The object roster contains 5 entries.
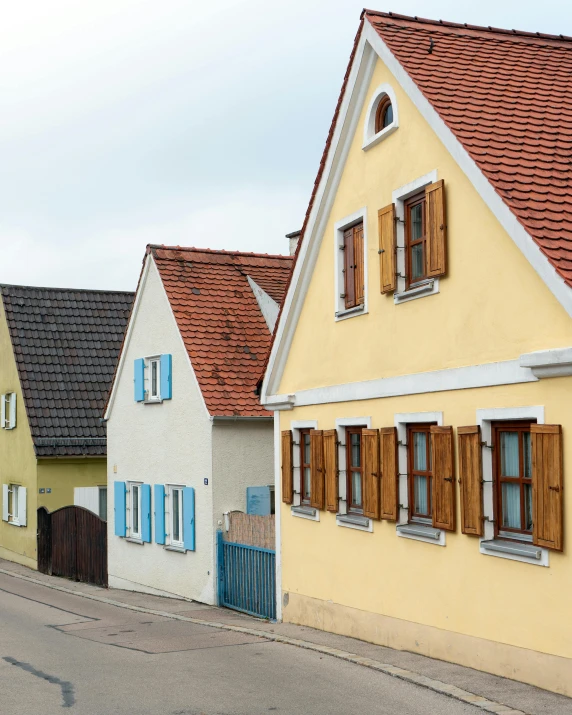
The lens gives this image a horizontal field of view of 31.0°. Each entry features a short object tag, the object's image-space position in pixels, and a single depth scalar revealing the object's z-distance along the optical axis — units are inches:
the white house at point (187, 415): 756.0
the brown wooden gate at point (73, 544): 962.7
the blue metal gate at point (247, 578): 669.9
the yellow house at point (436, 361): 391.5
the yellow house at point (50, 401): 1114.7
